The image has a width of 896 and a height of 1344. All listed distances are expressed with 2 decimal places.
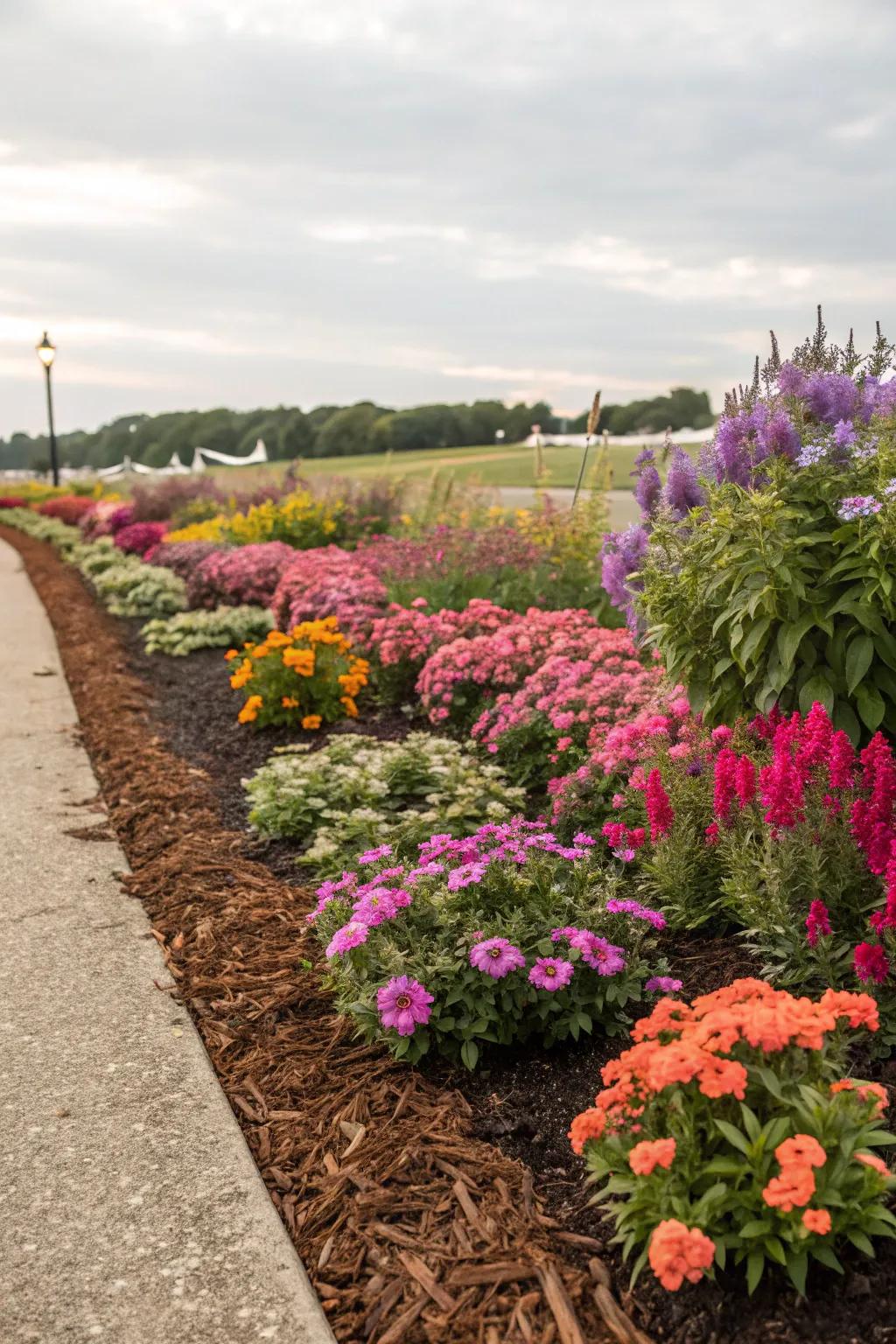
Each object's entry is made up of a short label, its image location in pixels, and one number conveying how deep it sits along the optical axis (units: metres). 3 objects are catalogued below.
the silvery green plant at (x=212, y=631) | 9.25
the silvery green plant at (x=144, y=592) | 11.23
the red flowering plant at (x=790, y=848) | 2.75
